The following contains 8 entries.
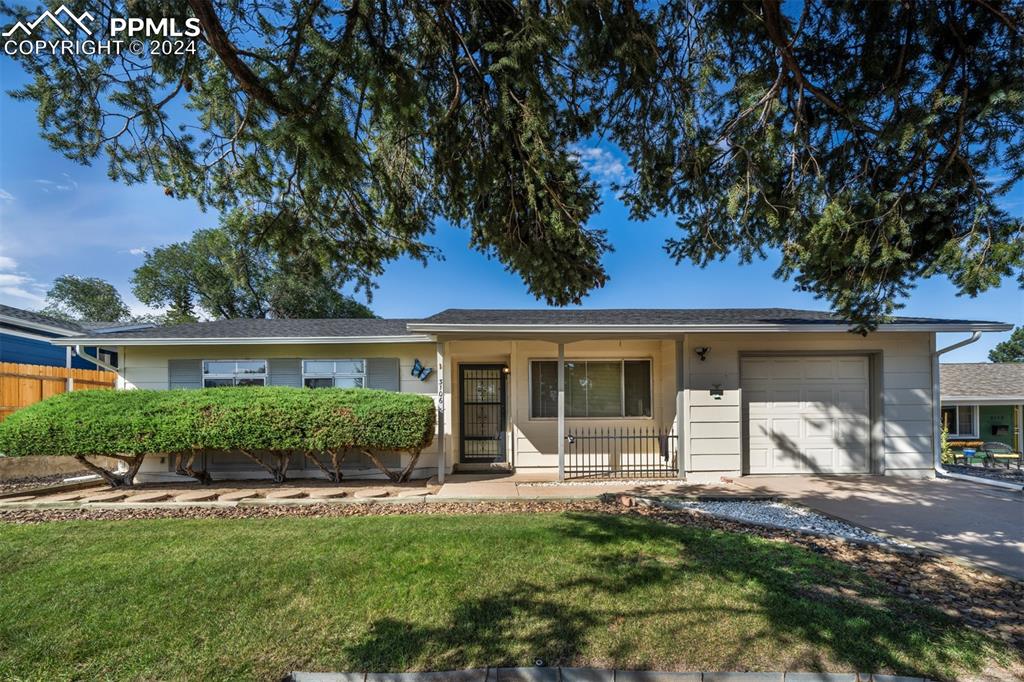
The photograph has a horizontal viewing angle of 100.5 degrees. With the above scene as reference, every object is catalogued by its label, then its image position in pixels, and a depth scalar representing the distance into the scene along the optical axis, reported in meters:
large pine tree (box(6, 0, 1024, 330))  3.42
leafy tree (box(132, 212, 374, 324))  27.39
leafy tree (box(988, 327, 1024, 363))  48.22
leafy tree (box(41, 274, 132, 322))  32.41
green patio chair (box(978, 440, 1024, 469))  11.58
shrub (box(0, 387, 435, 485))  6.94
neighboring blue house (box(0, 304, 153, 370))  12.07
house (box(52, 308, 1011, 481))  7.79
